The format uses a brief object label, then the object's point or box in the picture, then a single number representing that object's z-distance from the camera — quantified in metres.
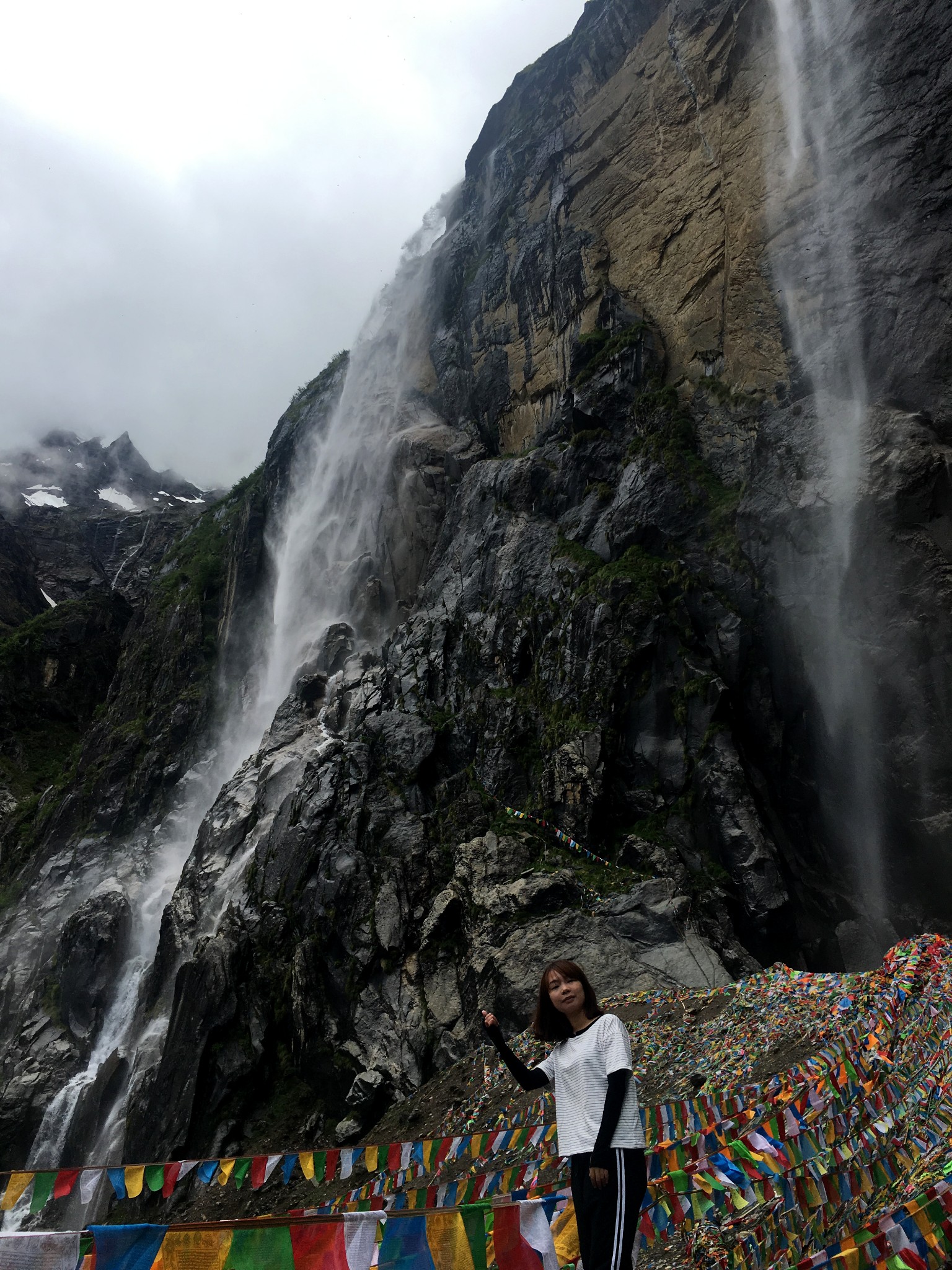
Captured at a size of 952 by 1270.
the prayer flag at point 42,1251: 3.93
